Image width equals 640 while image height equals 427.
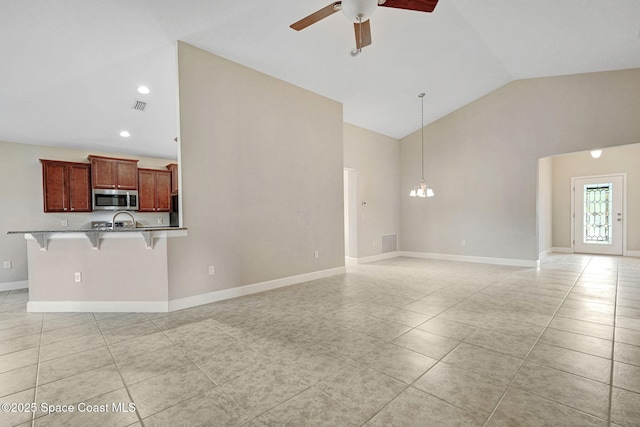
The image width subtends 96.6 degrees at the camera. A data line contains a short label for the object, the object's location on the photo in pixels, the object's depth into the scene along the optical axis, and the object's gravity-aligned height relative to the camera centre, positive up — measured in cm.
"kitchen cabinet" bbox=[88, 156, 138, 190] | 570 +79
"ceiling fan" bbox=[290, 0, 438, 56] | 228 +171
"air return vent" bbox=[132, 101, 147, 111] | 453 +169
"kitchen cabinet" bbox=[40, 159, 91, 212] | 529 +49
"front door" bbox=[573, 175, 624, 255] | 745 -27
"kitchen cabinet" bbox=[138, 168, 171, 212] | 638 +46
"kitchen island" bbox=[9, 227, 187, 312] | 352 -72
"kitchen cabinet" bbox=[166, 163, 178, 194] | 670 +76
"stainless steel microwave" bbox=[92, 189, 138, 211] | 575 +23
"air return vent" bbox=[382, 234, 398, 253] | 766 -98
